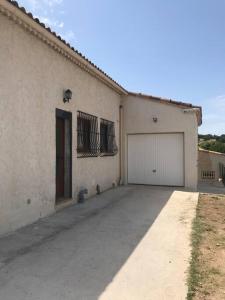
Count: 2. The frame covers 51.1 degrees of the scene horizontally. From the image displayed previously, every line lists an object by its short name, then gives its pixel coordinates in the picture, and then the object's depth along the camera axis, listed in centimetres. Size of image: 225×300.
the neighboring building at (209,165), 1398
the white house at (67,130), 499
